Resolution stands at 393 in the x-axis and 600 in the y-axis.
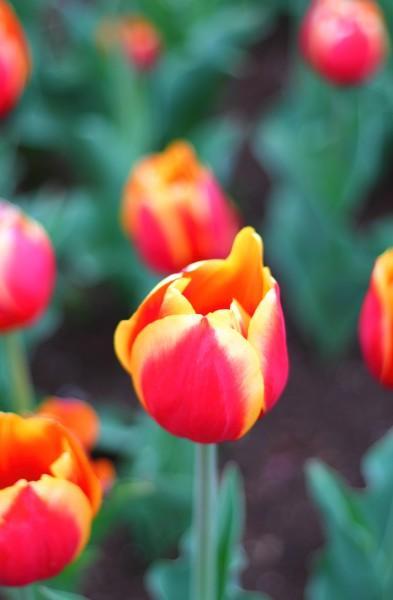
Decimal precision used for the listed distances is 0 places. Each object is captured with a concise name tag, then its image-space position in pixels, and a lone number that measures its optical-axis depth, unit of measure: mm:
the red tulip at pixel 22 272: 1139
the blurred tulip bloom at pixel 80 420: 1269
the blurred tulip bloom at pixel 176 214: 1235
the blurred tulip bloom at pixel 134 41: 1813
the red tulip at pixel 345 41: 1393
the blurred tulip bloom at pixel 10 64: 1326
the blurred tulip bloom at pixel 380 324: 1064
